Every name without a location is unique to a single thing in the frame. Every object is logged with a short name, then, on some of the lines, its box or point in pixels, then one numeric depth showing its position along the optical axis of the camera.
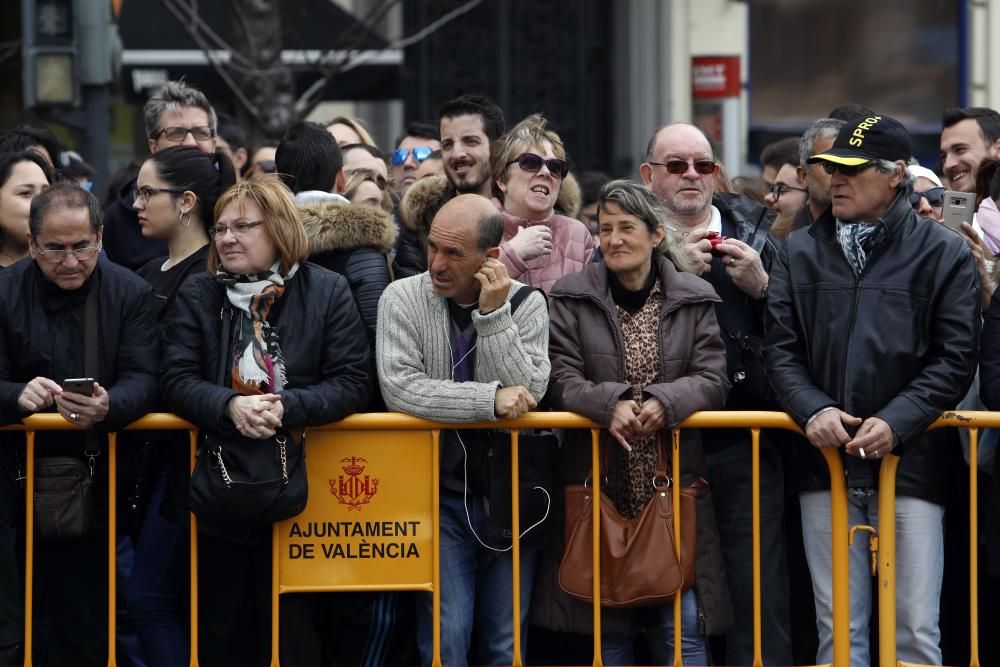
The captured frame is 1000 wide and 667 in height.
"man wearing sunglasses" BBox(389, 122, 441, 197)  16.46
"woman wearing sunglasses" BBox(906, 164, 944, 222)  12.80
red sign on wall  29.92
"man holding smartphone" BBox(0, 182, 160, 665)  11.45
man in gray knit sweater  11.34
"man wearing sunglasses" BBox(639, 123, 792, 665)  12.25
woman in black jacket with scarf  11.23
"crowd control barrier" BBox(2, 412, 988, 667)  11.48
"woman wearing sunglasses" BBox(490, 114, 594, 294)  12.87
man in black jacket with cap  11.15
